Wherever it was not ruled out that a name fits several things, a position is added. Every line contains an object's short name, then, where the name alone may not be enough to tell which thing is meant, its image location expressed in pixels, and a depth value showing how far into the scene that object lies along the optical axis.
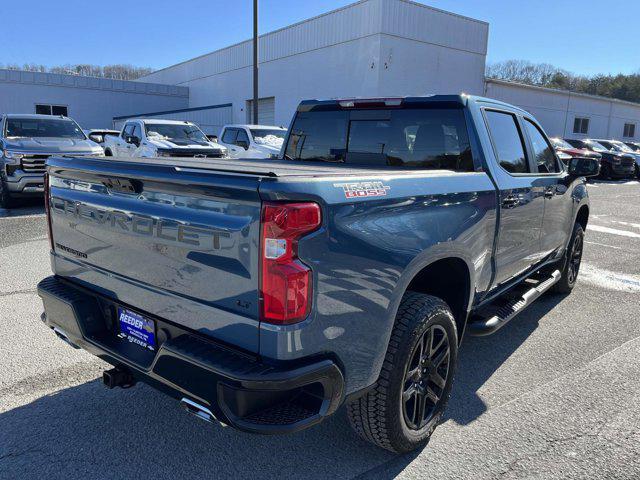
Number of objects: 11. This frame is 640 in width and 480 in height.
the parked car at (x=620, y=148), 22.62
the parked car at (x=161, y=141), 12.54
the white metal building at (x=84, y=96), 33.94
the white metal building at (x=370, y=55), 23.98
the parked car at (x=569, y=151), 20.09
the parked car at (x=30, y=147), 10.02
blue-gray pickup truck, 2.01
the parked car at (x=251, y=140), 14.25
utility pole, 21.17
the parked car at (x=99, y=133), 18.80
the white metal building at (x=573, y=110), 30.78
